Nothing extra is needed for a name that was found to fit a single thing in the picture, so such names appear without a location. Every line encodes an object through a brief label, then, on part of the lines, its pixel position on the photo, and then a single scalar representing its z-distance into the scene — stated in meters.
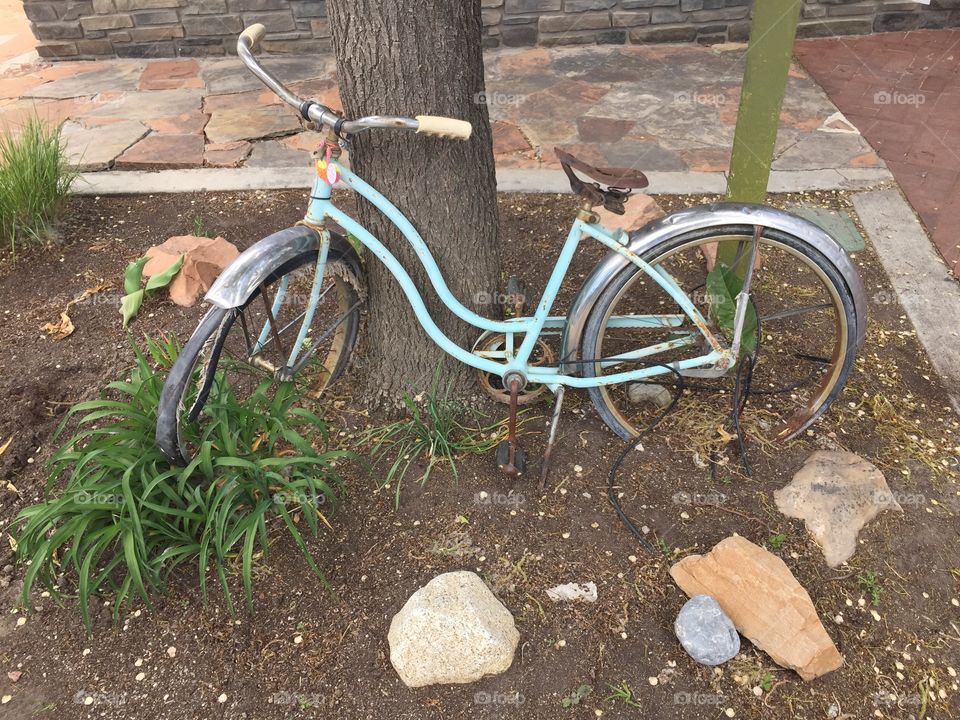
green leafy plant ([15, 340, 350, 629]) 1.97
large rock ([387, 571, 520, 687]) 1.85
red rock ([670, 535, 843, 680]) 1.82
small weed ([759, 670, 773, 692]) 1.82
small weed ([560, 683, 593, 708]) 1.81
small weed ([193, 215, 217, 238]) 3.48
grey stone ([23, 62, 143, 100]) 5.05
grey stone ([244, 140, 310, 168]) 4.13
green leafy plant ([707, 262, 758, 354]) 2.24
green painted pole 2.35
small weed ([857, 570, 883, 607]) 2.00
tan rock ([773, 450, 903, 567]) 2.12
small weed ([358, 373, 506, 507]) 2.36
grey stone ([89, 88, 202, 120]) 4.73
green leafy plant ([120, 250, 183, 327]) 3.03
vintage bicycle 1.99
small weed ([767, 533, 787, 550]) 2.11
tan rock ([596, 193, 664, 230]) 3.31
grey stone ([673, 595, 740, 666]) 1.84
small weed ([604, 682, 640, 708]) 1.81
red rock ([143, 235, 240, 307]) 3.08
